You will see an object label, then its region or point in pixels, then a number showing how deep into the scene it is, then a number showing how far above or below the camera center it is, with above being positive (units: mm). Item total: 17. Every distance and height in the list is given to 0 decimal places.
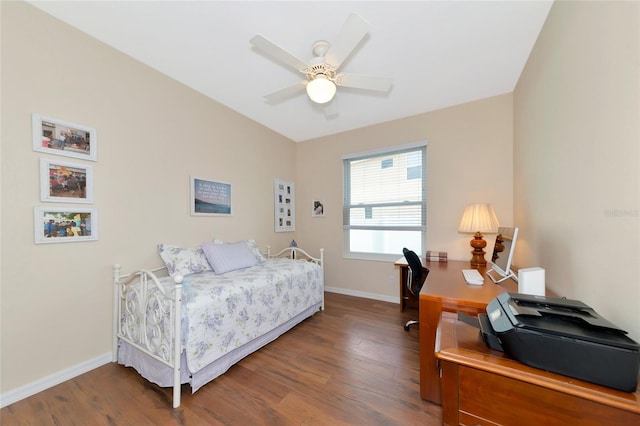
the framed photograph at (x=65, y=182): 1613 +223
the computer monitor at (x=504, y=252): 1557 -314
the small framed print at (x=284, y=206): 3715 +90
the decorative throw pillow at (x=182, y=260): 2180 -479
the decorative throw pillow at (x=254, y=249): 2891 -487
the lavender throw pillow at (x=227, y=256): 2328 -491
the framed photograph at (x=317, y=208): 3881 +56
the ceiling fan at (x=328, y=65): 1463 +1110
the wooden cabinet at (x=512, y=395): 626 -569
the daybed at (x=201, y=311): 1537 -800
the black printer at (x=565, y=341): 633 -402
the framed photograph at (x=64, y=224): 1594 -97
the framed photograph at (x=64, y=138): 1603 +553
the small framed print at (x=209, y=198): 2580 +166
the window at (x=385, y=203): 3180 +129
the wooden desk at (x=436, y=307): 1339 -577
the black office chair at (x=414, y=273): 2246 -645
